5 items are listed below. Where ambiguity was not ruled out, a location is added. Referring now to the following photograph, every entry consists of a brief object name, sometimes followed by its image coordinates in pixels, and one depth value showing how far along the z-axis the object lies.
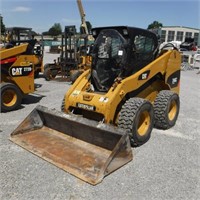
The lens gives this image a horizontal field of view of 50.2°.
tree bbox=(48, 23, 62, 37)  56.73
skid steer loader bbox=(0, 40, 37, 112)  5.13
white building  44.71
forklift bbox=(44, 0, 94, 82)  9.12
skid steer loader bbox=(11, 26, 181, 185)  3.06
